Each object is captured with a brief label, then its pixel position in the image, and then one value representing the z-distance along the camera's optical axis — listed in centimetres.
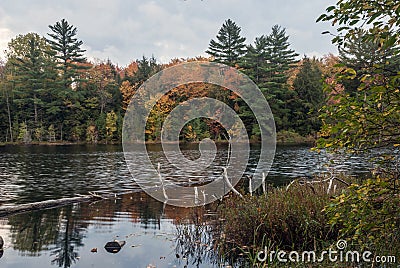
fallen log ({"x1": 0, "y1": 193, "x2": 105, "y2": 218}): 938
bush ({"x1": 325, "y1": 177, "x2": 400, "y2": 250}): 302
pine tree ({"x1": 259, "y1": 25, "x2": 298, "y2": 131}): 3959
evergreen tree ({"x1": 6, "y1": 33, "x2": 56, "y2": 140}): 4138
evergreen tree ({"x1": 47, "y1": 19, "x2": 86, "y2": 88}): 4247
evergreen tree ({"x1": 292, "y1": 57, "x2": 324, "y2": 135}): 4147
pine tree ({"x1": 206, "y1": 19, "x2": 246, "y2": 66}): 4155
